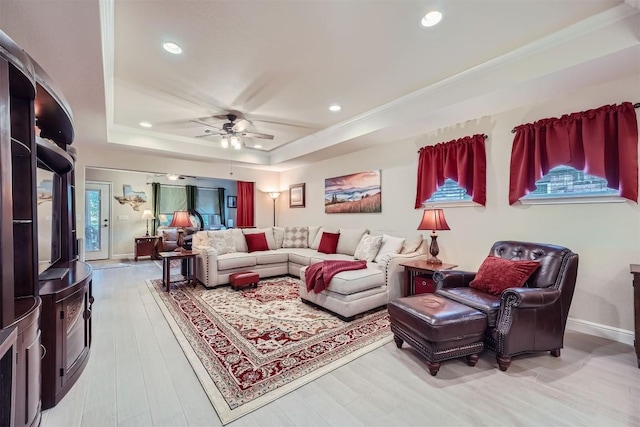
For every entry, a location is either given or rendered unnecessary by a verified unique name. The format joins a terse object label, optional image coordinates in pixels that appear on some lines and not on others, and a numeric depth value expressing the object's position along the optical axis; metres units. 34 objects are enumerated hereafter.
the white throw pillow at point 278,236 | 5.98
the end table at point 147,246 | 7.51
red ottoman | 4.36
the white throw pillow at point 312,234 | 5.89
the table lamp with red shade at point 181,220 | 4.68
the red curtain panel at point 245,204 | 7.34
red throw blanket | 3.38
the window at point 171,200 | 8.75
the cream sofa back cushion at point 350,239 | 4.95
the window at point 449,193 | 3.86
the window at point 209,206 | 9.64
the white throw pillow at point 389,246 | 4.09
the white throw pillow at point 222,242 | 5.02
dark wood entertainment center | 1.21
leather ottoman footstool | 2.12
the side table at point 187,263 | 4.41
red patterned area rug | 1.97
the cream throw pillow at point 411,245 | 4.17
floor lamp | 7.61
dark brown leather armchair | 2.20
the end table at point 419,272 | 3.35
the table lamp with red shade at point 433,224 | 3.54
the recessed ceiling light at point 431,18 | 2.17
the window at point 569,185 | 2.78
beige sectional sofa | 3.28
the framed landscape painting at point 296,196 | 6.88
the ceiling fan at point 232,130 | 4.16
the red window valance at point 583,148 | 2.57
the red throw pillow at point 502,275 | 2.50
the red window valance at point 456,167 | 3.60
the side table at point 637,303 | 2.21
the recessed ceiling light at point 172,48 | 2.53
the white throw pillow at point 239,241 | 5.39
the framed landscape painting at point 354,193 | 5.07
